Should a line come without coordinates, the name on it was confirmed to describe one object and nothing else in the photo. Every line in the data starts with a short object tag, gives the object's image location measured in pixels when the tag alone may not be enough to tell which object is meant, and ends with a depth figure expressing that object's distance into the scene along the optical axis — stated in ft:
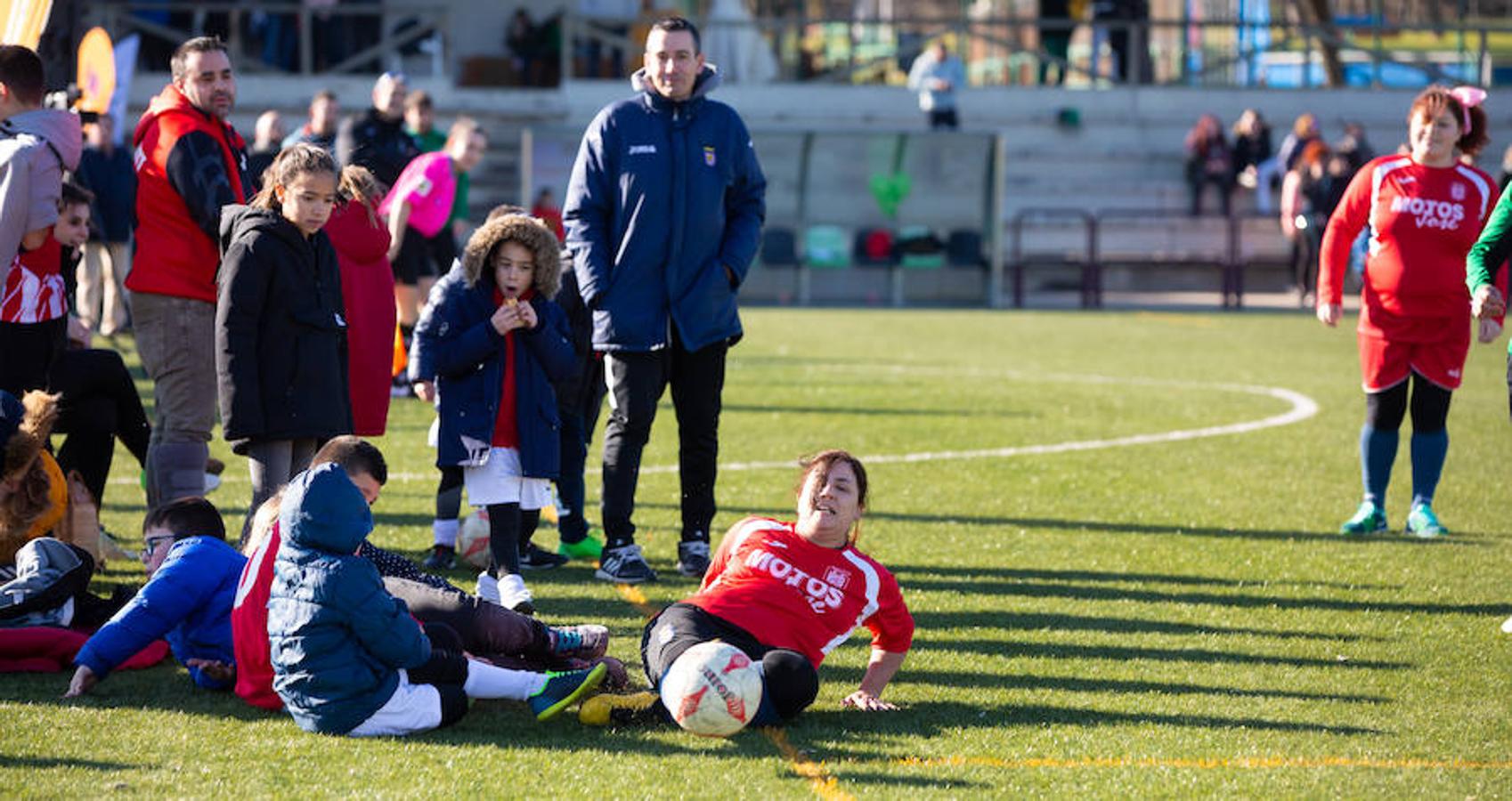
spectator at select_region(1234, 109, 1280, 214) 198.90
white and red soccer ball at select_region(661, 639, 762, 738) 36.27
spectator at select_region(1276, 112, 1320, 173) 186.91
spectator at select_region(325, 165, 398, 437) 51.11
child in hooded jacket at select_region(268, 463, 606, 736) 35.88
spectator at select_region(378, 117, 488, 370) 86.58
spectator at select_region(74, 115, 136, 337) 121.90
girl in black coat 45.34
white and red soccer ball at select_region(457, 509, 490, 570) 53.26
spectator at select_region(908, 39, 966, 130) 195.31
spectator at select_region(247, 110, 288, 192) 96.94
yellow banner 55.52
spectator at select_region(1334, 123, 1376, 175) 178.19
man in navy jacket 52.06
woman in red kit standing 60.64
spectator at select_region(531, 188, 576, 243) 133.85
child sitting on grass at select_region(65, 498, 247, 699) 38.99
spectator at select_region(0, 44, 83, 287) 47.29
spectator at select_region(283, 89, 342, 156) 84.59
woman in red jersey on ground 39.14
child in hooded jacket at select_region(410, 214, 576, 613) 48.52
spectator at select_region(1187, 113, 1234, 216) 199.31
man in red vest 50.85
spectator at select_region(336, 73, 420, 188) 88.74
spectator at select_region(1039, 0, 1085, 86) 216.95
